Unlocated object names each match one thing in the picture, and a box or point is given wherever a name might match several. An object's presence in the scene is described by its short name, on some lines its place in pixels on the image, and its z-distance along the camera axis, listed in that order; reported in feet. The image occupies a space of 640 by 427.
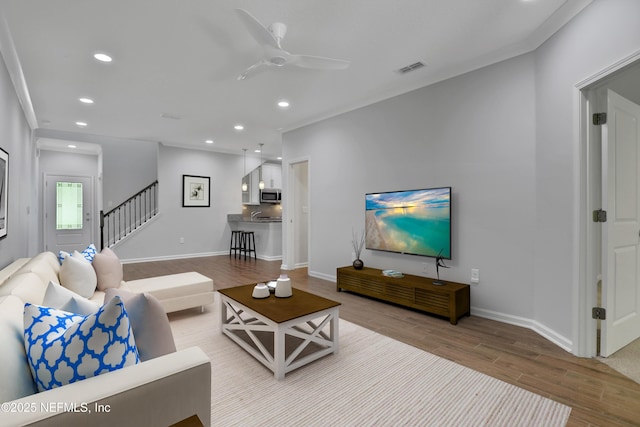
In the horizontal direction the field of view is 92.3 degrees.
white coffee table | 7.10
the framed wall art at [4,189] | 9.67
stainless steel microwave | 29.07
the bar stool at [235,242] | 25.63
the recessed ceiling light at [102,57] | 10.35
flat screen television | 11.74
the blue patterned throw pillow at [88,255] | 9.20
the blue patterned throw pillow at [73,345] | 3.34
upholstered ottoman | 10.52
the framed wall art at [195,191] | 25.30
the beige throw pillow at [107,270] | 9.62
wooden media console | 10.41
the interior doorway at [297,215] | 19.54
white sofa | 2.99
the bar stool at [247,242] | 24.75
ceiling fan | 7.82
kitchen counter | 23.93
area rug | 5.66
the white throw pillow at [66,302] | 4.29
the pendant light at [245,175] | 28.04
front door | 25.32
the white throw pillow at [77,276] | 8.21
